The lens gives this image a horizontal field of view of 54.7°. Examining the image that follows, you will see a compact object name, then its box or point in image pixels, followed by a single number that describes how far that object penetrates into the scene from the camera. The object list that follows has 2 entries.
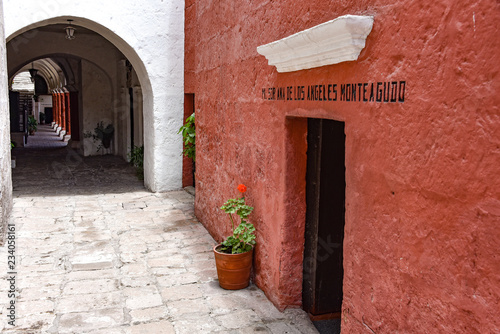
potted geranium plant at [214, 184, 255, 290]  4.21
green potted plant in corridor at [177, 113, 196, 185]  7.55
